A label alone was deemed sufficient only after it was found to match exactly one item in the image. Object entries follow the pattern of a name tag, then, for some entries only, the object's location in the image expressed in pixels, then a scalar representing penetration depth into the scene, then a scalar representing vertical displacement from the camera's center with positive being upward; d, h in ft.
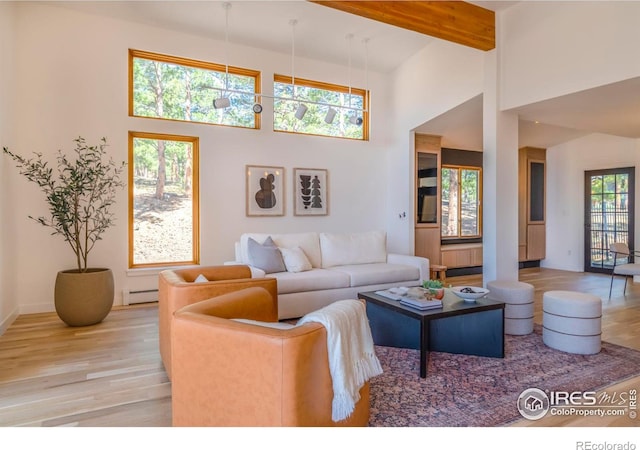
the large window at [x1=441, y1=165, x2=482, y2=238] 22.30 +0.94
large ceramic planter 11.90 -2.65
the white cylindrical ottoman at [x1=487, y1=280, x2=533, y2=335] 11.18 -2.91
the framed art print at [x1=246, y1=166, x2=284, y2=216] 17.16 +1.33
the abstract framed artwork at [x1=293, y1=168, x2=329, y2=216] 18.24 +1.32
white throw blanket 4.99 -2.01
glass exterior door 20.49 +0.17
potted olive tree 12.00 +0.31
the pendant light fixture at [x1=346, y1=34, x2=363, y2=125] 17.42 +4.76
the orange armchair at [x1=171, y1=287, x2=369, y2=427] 4.57 -2.14
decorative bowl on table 9.48 -2.06
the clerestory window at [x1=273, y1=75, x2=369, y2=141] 18.01 +5.73
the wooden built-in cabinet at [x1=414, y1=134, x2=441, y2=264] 19.72 +1.27
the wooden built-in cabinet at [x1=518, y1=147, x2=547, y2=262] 23.35 +0.86
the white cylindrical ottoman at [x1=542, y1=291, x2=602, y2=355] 9.53 -2.90
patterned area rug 6.64 -3.71
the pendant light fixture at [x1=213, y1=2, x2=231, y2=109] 13.94 +7.41
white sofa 12.69 -2.05
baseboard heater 14.83 -3.27
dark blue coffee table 9.14 -3.03
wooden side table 18.42 -2.95
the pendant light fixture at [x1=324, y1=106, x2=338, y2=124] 16.67 +4.77
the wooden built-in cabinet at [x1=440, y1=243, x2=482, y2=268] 21.38 -2.34
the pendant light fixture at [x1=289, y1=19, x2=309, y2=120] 15.10 +7.56
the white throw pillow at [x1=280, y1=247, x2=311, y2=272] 13.61 -1.63
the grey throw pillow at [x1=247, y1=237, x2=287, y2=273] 13.17 -1.46
